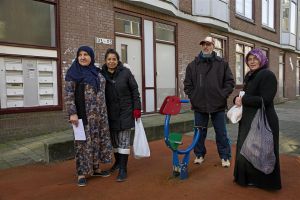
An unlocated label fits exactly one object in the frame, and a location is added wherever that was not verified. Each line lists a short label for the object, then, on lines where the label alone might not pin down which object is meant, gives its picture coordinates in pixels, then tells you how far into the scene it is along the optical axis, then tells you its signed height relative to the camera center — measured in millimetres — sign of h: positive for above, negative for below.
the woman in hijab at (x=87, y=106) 3273 -184
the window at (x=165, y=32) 8020 +1936
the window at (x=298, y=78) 17397 +781
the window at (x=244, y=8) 11606 +3959
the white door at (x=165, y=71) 8084 +659
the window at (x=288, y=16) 15665 +4673
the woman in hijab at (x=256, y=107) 3033 -212
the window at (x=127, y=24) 6988 +1930
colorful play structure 3410 -668
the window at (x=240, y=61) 11735 +1385
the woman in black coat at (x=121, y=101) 3477 -131
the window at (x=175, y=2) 8041 +2895
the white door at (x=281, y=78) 15239 +738
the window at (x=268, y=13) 13742 +4332
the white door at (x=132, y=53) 7061 +1108
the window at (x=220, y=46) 10488 +1911
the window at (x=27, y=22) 5123 +1511
